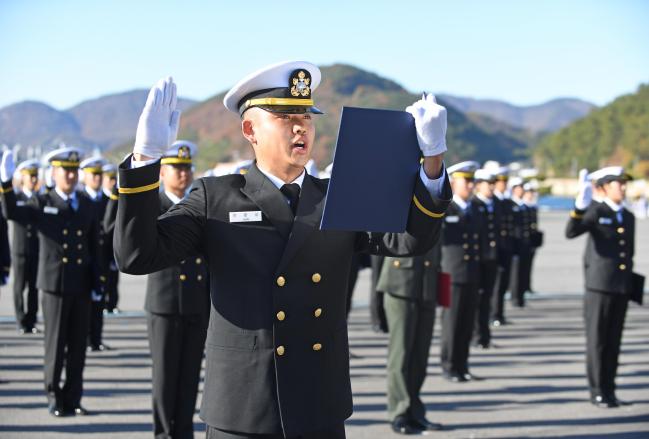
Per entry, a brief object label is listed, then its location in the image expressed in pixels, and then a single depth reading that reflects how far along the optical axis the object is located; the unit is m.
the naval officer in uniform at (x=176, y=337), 5.76
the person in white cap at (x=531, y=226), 14.98
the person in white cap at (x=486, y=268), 10.48
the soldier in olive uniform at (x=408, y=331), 6.72
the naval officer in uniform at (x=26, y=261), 10.81
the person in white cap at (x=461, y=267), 8.64
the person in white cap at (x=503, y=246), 12.67
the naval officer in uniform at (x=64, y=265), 6.95
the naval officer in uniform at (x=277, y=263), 2.95
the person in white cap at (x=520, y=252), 14.12
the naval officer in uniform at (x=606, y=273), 7.80
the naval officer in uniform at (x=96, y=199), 9.83
